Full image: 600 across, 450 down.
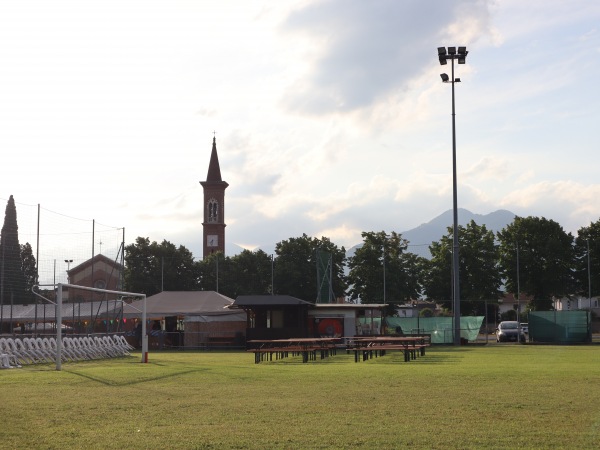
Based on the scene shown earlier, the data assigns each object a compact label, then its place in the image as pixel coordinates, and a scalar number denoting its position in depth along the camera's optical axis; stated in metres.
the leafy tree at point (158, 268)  84.75
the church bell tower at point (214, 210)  125.38
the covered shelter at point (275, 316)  47.62
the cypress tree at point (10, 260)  41.03
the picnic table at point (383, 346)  29.03
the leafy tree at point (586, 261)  70.56
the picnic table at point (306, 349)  30.59
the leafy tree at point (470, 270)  71.38
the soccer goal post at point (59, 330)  26.44
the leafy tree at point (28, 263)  41.59
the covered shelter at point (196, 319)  52.38
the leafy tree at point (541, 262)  71.06
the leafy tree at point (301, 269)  79.06
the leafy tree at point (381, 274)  74.94
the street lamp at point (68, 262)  43.61
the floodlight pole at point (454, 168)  46.32
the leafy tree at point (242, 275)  82.12
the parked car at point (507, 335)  56.16
